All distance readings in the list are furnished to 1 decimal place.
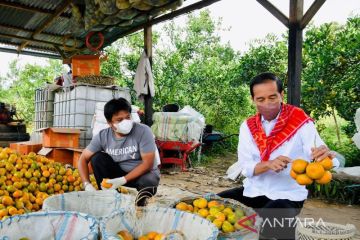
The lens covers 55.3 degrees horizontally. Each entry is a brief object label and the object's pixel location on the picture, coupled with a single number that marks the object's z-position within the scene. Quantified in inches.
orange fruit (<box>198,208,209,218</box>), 86.7
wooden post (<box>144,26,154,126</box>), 293.0
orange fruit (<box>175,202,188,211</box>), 88.8
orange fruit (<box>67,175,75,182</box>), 143.8
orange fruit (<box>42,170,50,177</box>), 137.1
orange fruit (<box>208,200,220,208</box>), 90.5
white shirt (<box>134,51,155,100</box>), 300.5
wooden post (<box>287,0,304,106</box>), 178.7
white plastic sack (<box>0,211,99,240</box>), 64.3
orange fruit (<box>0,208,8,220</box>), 99.9
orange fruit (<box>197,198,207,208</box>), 91.3
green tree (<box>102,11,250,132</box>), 461.4
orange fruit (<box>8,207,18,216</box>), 101.3
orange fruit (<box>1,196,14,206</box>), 107.3
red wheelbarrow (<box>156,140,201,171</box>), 295.7
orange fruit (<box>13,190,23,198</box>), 116.0
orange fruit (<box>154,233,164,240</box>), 70.6
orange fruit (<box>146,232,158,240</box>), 73.0
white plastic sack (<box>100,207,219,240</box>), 68.4
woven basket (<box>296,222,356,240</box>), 86.4
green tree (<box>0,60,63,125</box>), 634.8
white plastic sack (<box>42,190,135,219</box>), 95.5
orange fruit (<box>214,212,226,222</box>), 81.0
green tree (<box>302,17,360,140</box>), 223.6
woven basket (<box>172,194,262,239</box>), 74.8
